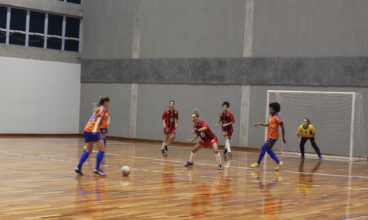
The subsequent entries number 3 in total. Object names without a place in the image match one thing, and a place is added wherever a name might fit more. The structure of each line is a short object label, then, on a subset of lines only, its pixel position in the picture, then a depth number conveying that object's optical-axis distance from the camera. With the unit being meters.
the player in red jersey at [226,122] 16.05
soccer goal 17.00
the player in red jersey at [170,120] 16.80
